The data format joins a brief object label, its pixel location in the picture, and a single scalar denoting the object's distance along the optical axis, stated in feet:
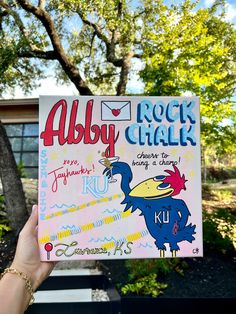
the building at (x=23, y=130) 22.65
